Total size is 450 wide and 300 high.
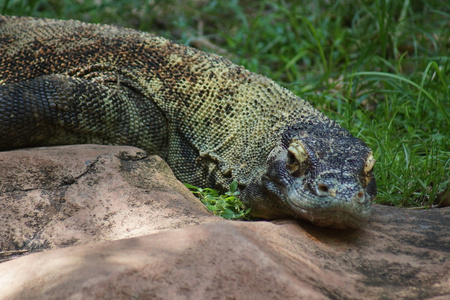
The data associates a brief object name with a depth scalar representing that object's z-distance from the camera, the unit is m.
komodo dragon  7.57
